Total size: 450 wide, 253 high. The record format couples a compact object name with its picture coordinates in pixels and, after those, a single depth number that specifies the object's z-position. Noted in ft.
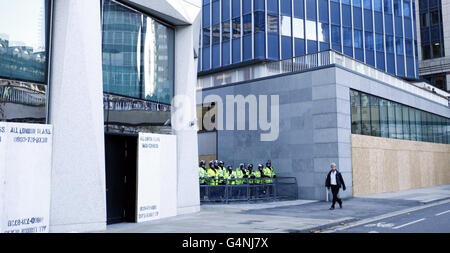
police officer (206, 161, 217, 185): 61.87
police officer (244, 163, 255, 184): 65.93
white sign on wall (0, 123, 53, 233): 29.45
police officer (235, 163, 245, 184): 64.05
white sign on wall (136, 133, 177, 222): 40.55
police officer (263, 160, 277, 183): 68.35
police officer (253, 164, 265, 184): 66.59
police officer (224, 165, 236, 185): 62.80
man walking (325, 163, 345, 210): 53.83
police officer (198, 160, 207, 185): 61.72
